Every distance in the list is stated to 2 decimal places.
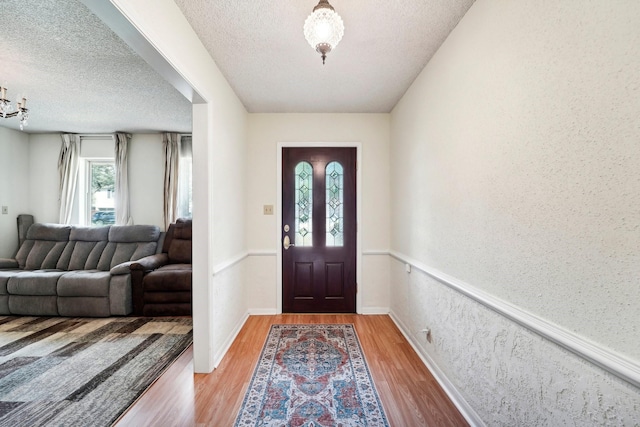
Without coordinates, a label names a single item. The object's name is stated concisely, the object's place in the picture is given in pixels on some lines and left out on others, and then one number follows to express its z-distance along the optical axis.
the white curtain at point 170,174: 4.51
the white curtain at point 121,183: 4.53
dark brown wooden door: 3.63
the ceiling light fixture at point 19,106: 2.60
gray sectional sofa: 3.44
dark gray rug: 1.83
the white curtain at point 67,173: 4.55
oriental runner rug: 1.77
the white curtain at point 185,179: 4.61
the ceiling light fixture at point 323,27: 1.50
